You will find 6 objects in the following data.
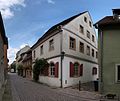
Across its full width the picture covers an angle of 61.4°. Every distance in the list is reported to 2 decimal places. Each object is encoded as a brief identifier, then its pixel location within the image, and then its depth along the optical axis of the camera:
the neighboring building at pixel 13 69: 47.62
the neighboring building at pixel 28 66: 21.94
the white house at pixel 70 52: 11.28
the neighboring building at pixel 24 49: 38.25
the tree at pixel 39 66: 13.26
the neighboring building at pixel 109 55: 8.01
